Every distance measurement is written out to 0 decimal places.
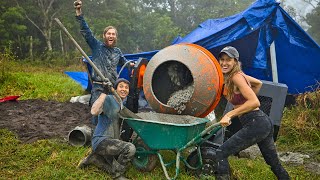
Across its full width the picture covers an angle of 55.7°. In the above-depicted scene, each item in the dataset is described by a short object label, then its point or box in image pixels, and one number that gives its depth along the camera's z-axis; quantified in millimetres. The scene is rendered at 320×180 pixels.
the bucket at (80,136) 3734
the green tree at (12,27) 14016
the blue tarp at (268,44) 5328
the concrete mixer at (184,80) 3338
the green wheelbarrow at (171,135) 2719
